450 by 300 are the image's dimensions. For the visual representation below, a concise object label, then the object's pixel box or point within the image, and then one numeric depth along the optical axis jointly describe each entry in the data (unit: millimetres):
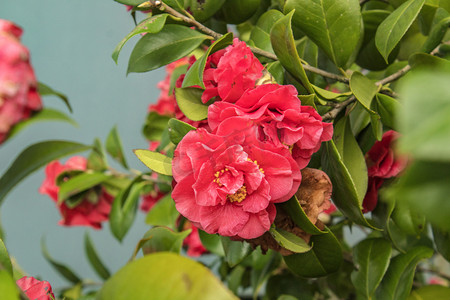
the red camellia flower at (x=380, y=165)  489
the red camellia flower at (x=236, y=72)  397
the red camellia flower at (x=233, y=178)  367
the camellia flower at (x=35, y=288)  361
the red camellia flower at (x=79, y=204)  896
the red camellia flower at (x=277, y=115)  378
